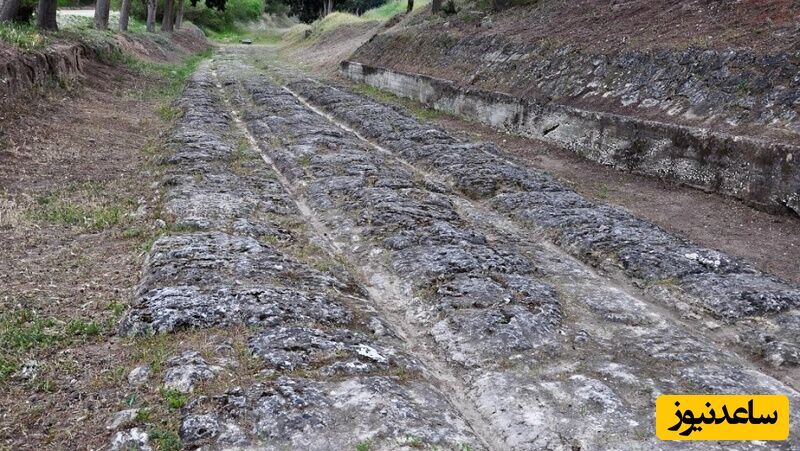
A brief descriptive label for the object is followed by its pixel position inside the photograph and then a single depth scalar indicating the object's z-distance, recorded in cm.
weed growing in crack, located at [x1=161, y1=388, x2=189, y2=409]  392
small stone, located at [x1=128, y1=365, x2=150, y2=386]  418
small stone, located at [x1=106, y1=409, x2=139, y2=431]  373
